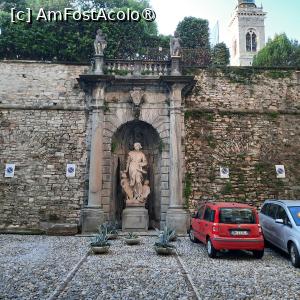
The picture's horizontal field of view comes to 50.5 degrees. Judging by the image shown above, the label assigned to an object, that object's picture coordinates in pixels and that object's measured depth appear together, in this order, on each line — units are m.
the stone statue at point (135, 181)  12.71
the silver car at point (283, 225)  7.35
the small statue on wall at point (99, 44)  13.21
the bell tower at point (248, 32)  54.11
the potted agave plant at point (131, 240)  9.58
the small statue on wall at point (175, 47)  13.35
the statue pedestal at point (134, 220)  12.28
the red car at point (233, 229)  7.72
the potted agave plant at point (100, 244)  8.16
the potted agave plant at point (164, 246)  8.11
